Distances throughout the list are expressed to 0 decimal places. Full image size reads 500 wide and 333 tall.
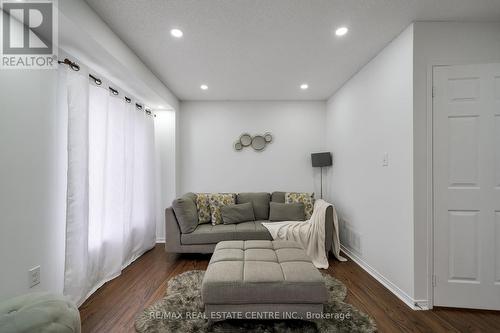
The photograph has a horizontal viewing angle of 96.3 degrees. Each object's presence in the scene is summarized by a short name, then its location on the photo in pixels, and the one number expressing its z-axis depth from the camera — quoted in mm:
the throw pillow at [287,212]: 3530
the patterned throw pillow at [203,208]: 3521
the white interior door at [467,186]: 1943
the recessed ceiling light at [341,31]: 2102
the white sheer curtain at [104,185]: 2035
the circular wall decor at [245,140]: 4184
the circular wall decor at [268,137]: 4195
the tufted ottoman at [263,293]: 1698
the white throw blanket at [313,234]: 3006
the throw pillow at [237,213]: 3484
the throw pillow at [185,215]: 3151
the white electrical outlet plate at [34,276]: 1694
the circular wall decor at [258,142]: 4172
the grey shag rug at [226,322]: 1710
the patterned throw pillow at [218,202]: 3514
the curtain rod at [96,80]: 1993
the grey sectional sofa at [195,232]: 3115
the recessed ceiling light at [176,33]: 2096
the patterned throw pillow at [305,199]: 3643
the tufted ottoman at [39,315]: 1108
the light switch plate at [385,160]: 2371
